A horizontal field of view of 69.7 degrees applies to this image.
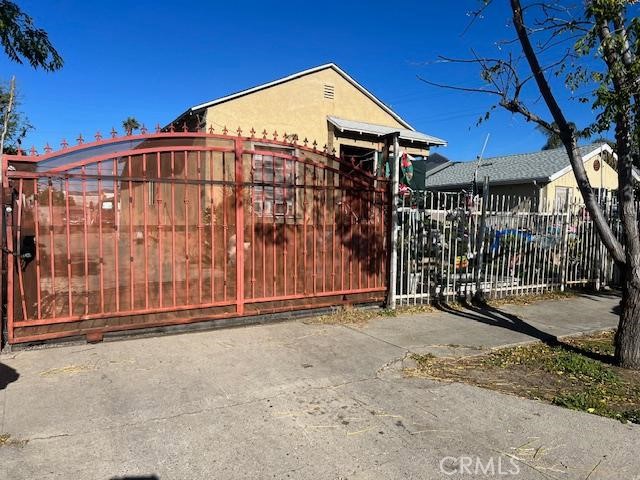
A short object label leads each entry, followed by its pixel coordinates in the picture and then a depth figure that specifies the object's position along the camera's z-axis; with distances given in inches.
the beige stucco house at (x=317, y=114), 445.1
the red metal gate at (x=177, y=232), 194.7
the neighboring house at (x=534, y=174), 772.0
